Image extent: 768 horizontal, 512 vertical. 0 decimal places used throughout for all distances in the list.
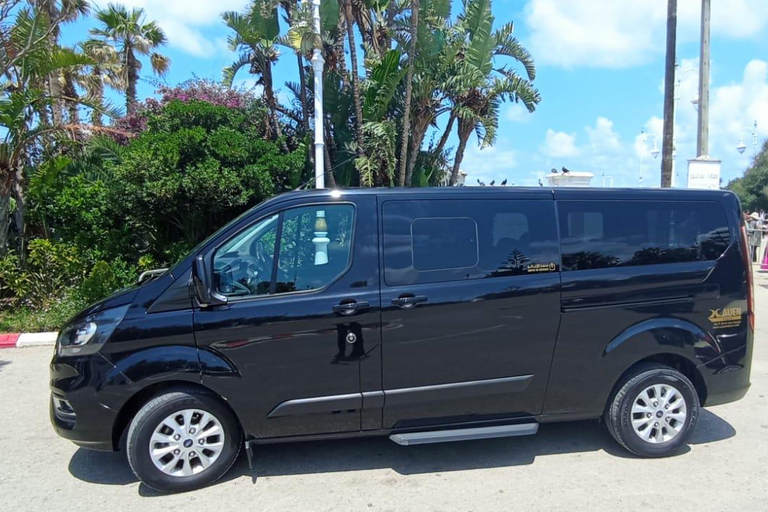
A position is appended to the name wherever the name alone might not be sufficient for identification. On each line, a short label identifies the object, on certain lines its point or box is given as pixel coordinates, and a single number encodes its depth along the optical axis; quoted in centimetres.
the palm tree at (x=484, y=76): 1154
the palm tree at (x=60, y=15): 1252
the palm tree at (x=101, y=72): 1652
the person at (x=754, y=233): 1616
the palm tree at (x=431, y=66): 1104
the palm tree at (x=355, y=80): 1077
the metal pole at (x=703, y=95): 1179
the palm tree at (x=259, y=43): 1138
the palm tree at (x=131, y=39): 1786
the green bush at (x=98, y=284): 830
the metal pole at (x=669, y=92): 1173
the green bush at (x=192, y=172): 838
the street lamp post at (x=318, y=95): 870
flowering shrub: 1263
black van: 359
